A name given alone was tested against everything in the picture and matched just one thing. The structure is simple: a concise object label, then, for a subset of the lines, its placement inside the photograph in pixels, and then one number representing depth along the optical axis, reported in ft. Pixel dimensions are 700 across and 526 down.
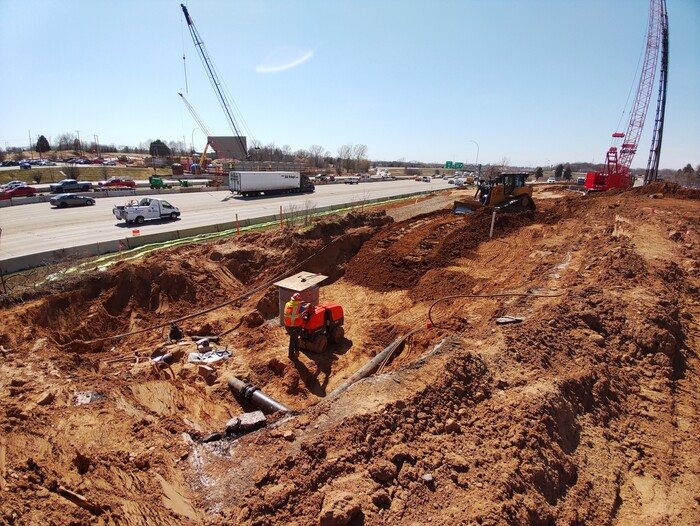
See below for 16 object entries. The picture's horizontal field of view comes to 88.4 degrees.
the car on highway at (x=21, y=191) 111.23
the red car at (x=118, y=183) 155.61
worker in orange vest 28.86
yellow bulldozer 76.64
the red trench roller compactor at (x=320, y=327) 30.96
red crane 133.08
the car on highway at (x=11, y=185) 127.01
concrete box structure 34.71
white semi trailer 127.75
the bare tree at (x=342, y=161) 382.30
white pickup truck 77.66
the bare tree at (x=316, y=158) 417.06
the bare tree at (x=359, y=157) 414.82
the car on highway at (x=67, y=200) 99.19
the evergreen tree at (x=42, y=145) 310.45
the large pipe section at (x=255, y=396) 23.63
